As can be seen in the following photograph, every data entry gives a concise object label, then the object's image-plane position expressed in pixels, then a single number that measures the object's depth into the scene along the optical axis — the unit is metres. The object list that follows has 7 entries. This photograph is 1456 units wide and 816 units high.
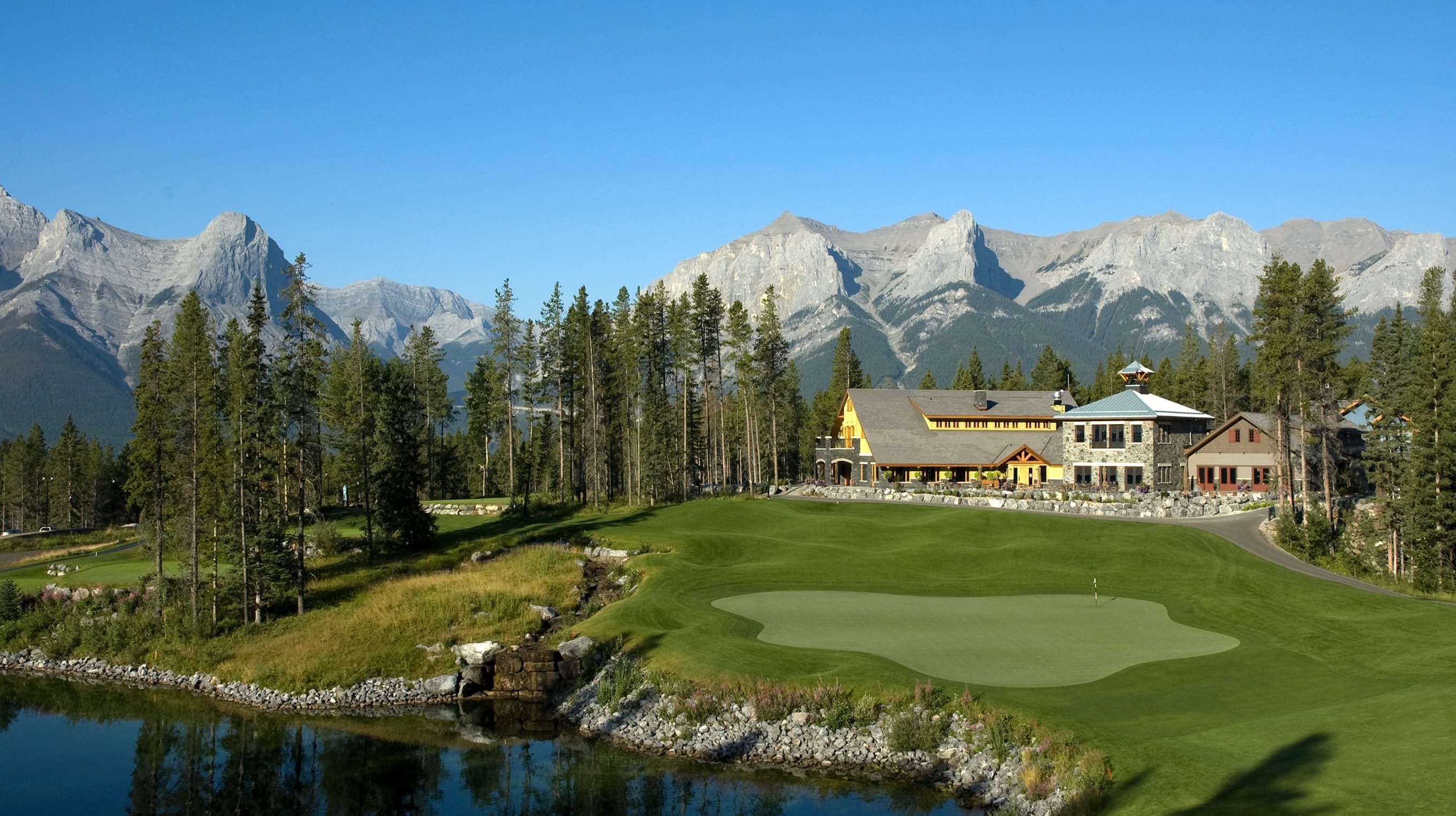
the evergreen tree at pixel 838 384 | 102.88
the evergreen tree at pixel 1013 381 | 111.75
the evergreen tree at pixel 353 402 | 55.59
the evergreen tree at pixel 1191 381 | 97.31
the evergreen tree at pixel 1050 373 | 116.88
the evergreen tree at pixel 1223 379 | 94.62
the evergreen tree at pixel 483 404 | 81.00
